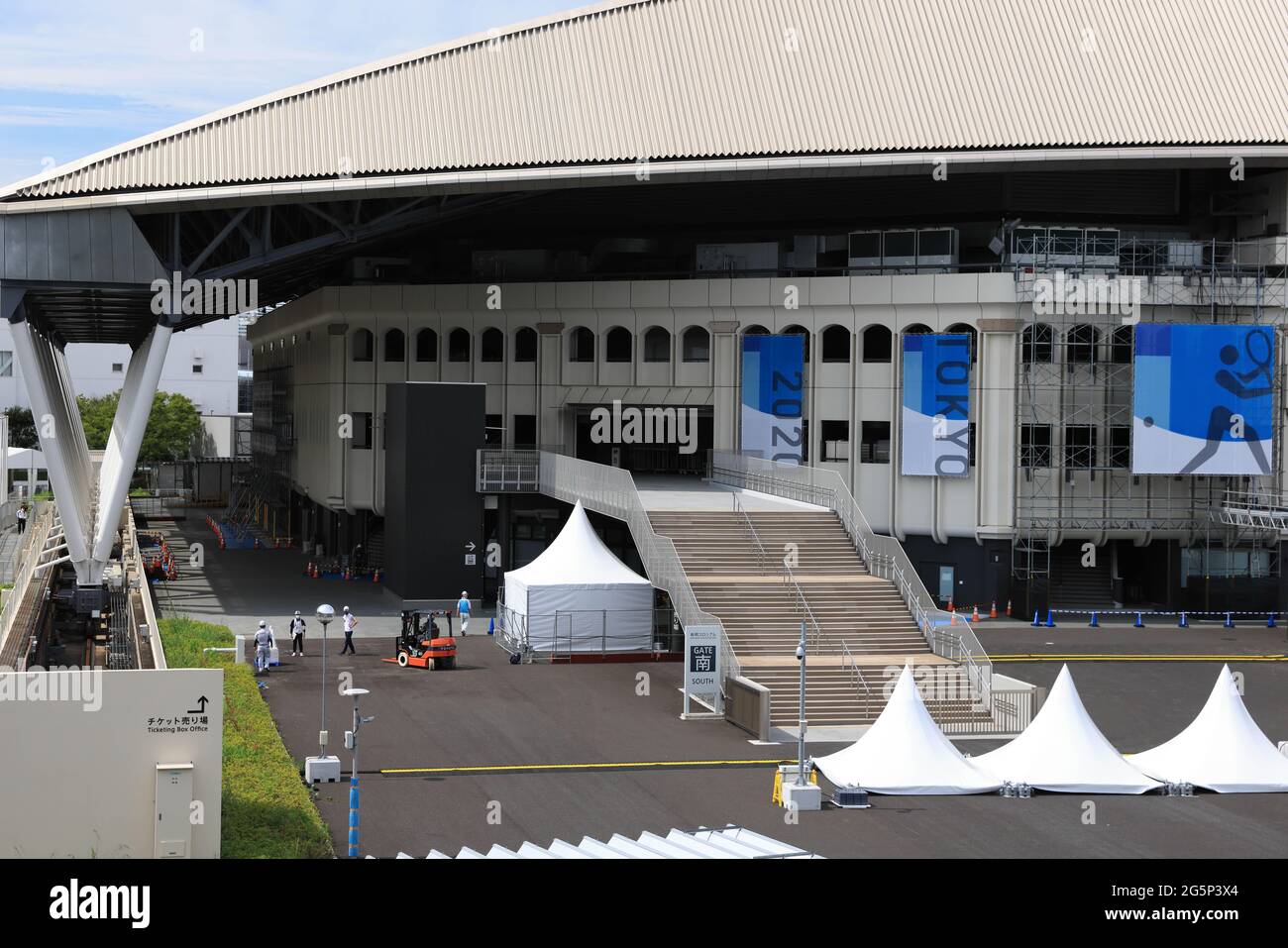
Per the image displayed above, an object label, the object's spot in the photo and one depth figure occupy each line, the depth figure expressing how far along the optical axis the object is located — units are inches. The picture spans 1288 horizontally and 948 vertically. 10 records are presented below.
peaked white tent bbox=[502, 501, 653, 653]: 1633.9
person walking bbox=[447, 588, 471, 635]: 1814.7
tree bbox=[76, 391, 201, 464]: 4301.2
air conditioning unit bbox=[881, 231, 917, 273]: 2158.0
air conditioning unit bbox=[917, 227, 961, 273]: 2129.7
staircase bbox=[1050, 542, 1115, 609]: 2176.4
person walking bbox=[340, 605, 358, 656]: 1647.3
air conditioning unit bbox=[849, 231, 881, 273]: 2187.5
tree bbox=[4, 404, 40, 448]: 4293.8
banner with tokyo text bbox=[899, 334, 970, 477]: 2086.6
